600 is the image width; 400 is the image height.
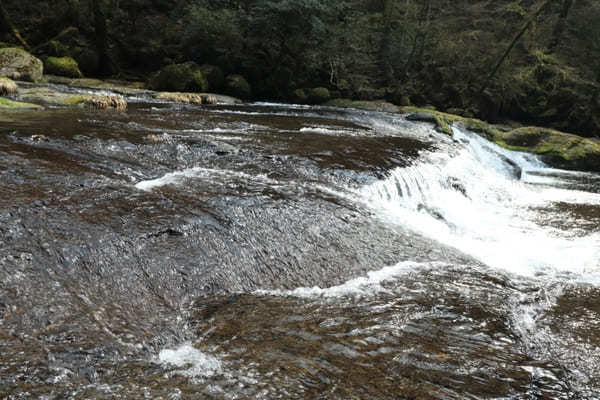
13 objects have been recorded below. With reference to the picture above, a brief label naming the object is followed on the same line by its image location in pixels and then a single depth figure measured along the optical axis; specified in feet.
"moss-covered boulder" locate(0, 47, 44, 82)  52.65
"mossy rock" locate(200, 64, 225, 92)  72.33
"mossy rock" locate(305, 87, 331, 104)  76.74
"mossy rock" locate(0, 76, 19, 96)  40.40
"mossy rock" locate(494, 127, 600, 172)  49.47
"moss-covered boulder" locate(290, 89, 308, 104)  76.43
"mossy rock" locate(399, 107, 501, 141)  55.93
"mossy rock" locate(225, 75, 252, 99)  73.00
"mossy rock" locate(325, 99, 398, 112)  70.03
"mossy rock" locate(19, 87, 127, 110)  39.55
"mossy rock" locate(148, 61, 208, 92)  66.13
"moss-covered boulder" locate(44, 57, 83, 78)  65.26
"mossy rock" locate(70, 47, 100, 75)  72.38
